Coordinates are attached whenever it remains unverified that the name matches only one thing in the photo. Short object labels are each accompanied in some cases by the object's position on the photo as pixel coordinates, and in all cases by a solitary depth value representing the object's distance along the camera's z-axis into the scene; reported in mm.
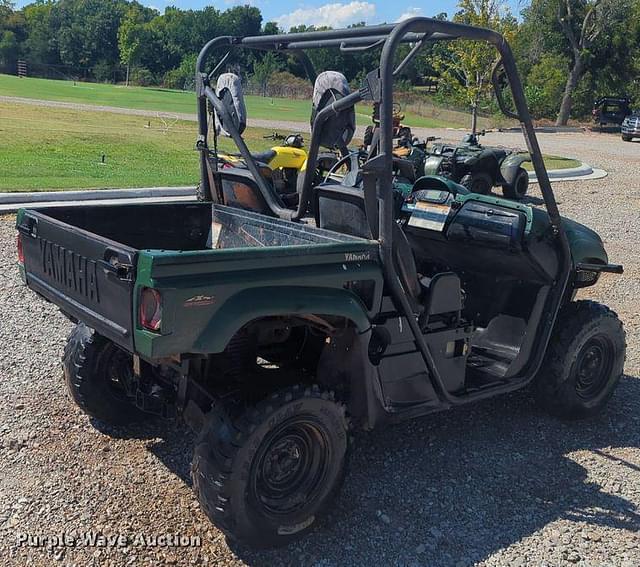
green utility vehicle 3072
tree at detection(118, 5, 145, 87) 78688
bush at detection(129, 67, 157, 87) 76688
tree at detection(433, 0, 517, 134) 20016
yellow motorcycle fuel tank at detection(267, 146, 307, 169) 10977
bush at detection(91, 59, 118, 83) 82250
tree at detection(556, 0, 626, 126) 40969
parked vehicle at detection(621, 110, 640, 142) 32438
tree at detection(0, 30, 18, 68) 86500
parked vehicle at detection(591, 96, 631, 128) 39875
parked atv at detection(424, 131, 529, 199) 13891
